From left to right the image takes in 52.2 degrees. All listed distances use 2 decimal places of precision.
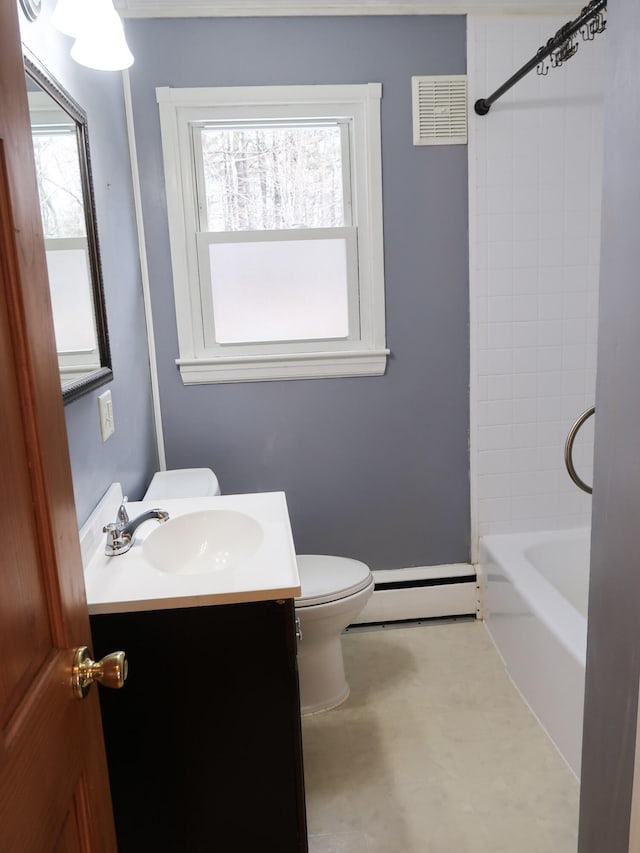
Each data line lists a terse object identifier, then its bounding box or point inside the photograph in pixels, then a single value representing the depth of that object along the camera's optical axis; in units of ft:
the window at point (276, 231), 7.93
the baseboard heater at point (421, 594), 9.02
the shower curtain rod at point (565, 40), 5.64
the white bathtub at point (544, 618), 6.29
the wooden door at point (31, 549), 2.21
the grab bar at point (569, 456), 5.90
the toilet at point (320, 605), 6.79
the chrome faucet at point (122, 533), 4.96
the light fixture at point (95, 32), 4.77
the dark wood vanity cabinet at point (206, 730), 4.28
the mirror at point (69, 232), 4.59
